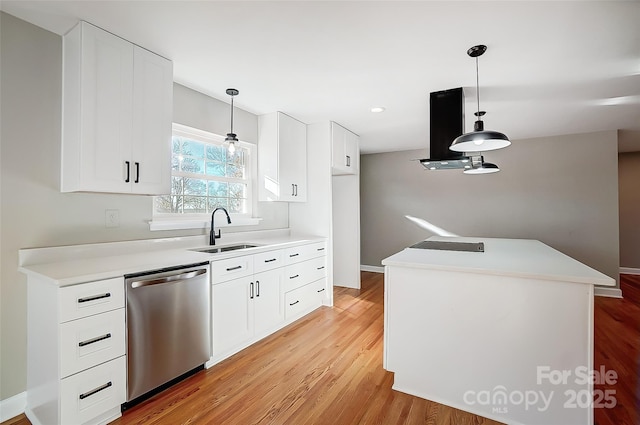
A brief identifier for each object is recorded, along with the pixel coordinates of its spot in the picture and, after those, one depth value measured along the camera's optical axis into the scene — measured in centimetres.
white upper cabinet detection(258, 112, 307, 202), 346
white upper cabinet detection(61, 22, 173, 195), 184
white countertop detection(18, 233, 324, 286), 163
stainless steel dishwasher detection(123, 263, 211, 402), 179
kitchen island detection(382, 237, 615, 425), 157
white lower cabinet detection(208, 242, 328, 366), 237
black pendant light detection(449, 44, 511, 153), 176
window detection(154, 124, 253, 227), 278
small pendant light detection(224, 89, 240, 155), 267
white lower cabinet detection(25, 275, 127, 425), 152
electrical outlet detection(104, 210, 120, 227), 219
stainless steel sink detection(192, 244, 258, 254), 278
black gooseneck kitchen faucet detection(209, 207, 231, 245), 284
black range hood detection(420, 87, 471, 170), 252
